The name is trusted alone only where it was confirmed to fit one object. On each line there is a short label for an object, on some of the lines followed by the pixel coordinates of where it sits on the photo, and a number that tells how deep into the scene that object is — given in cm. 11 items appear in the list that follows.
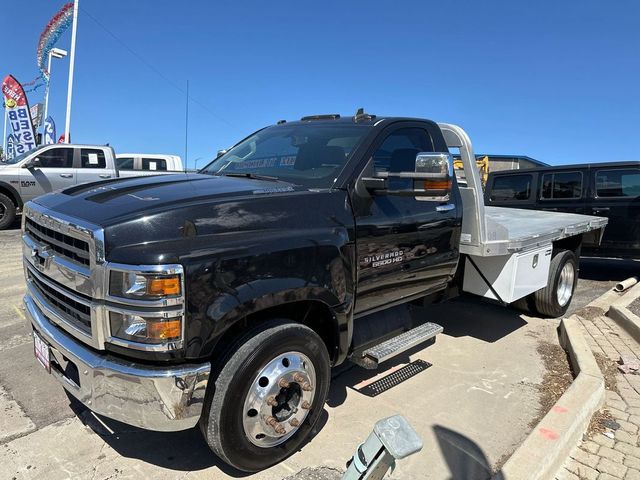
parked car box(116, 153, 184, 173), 1488
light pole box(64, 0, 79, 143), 2089
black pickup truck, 209
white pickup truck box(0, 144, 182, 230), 1076
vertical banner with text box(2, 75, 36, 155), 2344
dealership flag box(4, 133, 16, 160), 2409
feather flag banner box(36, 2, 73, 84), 2206
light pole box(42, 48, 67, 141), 2484
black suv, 756
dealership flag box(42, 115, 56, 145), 2770
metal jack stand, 149
